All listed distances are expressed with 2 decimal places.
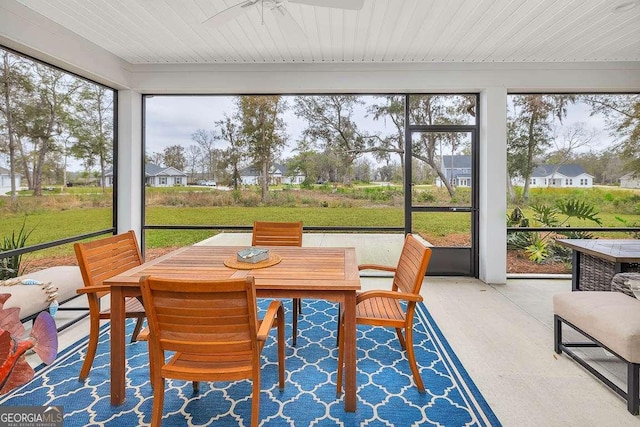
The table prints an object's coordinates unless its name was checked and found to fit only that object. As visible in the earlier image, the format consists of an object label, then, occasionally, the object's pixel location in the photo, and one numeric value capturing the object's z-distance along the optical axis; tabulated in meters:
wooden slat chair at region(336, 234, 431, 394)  2.04
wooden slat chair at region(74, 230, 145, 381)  2.13
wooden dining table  1.90
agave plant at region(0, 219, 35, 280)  3.13
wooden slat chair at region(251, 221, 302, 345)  3.36
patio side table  2.77
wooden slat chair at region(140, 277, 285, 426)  1.44
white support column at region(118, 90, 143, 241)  4.39
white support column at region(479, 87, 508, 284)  4.31
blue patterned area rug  1.84
